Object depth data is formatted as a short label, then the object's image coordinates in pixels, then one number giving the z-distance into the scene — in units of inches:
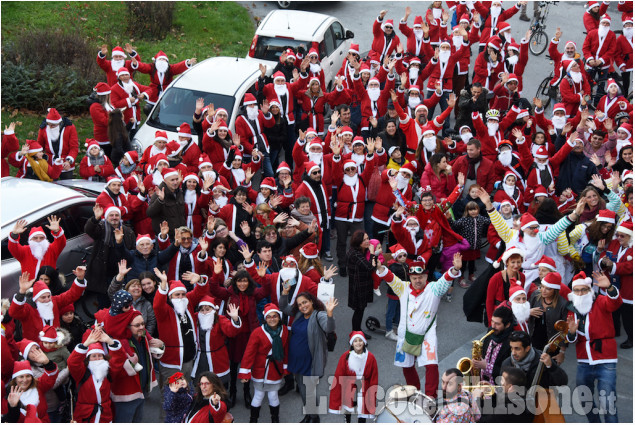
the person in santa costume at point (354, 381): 306.9
